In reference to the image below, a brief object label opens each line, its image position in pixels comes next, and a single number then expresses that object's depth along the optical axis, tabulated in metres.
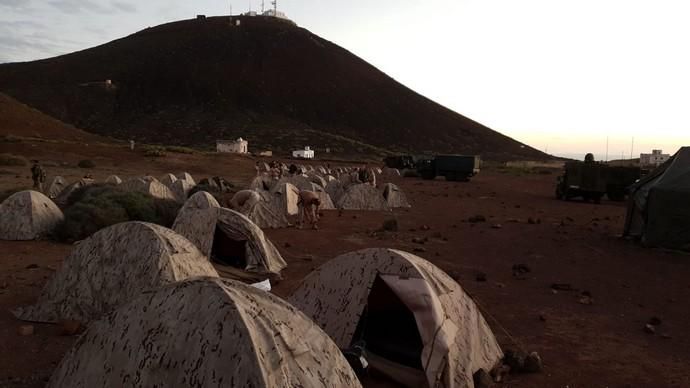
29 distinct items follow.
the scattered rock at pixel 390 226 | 16.97
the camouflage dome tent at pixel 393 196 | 23.16
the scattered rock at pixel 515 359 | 6.95
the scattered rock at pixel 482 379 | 6.34
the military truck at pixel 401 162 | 54.58
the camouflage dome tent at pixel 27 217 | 13.31
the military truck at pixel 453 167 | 42.50
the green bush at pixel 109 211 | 13.62
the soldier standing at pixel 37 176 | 20.77
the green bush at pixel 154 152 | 43.12
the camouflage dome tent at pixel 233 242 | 10.79
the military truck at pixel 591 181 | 29.08
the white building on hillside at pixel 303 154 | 63.73
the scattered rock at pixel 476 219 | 19.91
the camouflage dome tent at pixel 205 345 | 3.89
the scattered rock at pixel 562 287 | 11.04
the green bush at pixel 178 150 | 48.12
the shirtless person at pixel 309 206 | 16.75
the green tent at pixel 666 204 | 14.85
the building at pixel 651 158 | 86.05
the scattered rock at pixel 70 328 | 7.43
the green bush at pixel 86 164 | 36.34
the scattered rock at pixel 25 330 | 7.40
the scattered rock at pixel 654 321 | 9.04
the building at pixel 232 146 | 60.03
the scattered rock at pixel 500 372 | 6.64
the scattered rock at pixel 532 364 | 6.94
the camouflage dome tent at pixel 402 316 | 6.10
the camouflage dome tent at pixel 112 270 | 7.55
